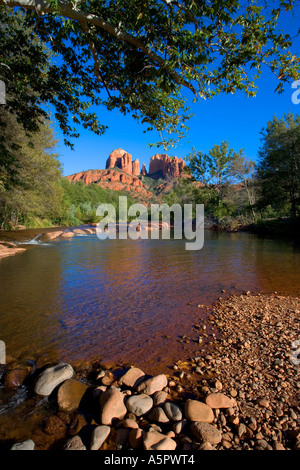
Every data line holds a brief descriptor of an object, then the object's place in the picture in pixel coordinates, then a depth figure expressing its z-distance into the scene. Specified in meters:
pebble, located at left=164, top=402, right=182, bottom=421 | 2.15
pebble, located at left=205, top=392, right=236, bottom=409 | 2.24
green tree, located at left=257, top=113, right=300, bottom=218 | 21.70
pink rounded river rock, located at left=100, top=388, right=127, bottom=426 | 2.16
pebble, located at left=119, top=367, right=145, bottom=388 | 2.65
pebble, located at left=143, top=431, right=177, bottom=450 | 1.82
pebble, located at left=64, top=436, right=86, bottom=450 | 1.90
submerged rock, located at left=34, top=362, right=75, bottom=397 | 2.58
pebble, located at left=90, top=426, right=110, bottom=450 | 1.90
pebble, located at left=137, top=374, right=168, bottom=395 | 2.50
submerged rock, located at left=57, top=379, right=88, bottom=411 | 2.38
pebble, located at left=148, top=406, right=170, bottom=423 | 2.13
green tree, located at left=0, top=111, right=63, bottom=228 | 14.56
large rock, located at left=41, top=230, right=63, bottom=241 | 19.04
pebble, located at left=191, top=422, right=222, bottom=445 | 1.88
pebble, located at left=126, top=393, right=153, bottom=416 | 2.26
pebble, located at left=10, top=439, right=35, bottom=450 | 1.88
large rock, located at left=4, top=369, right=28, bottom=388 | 2.70
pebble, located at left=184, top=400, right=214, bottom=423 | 2.09
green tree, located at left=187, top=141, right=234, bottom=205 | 33.97
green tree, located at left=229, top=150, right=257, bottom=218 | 32.44
